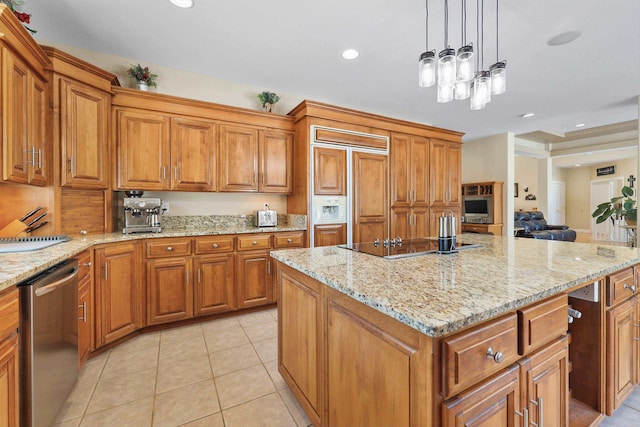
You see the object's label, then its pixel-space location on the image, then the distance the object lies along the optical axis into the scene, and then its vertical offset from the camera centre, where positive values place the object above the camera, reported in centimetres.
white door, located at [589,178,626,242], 898 +38
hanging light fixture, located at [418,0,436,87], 180 +96
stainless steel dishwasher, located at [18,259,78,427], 122 -65
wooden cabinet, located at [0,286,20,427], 106 -59
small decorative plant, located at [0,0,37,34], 184 +138
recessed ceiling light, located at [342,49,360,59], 276 +162
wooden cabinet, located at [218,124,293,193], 315 +63
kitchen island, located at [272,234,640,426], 77 -44
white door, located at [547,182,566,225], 999 +27
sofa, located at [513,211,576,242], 612 -43
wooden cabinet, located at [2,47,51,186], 170 +61
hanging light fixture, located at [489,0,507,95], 188 +93
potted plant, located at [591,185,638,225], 438 +2
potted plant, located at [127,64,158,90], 282 +141
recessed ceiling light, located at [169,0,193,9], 208 +161
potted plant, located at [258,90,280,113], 344 +142
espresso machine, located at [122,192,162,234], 257 -3
